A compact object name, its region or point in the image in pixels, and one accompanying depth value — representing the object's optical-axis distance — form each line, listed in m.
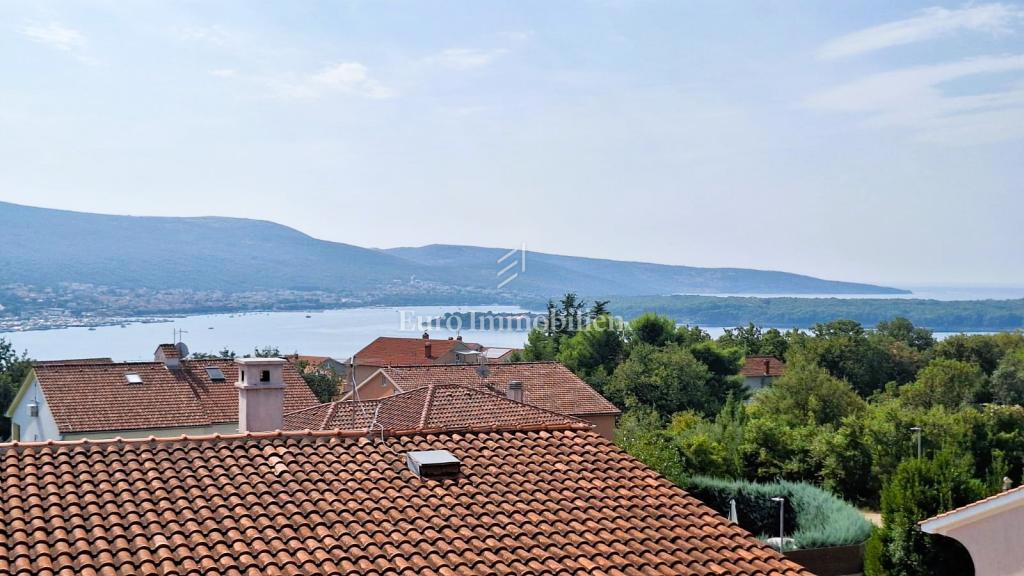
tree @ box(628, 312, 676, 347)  59.25
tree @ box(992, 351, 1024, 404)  63.69
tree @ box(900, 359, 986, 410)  53.44
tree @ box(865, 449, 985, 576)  20.64
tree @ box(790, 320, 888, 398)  70.69
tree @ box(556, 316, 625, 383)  57.53
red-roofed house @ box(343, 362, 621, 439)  35.12
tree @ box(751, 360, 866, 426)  44.25
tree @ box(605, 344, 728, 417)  48.78
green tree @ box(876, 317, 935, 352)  100.03
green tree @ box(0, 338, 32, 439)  35.48
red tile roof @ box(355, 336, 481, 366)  64.19
